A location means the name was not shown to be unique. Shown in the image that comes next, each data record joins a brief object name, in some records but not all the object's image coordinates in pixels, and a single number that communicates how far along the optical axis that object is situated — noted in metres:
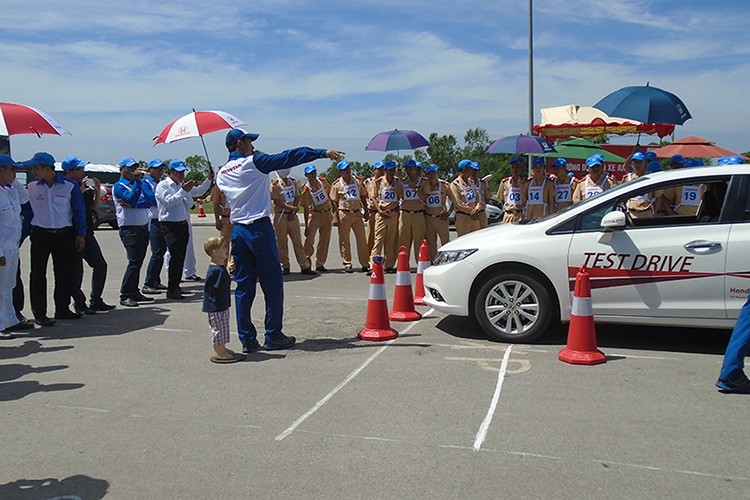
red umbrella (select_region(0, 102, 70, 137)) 6.95
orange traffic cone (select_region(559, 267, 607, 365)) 5.94
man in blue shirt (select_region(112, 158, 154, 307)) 9.27
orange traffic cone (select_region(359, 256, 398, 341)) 6.95
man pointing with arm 6.37
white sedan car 6.07
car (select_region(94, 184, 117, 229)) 24.44
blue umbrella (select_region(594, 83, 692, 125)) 10.12
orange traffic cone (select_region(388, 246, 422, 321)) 7.95
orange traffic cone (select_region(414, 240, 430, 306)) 8.70
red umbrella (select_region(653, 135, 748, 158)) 13.62
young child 6.05
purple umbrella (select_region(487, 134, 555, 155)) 12.28
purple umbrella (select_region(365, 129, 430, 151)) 12.77
